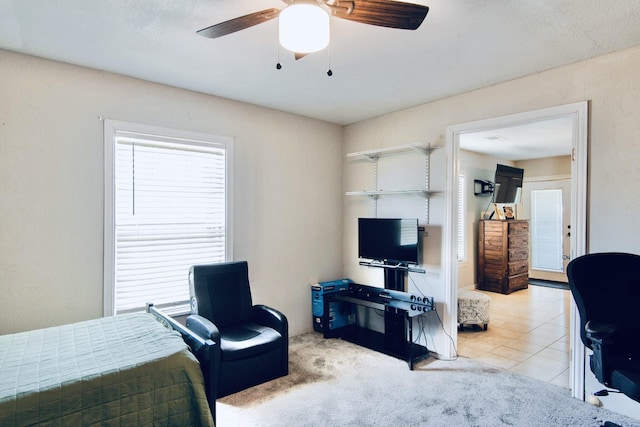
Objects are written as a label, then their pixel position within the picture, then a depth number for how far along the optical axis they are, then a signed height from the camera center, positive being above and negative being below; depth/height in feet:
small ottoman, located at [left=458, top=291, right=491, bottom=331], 14.32 -3.89
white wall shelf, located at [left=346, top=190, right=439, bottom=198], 12.02 +0.73
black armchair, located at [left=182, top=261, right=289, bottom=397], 9.11 -3.32
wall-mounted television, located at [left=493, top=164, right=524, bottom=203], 20.12 +1.73
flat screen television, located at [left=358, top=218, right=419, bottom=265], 11.92 -0.95
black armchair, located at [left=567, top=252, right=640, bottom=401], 6.65 -1.87
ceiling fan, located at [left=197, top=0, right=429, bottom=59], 4.83 +2.84
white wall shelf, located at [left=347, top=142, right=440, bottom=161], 11.91 +2.27
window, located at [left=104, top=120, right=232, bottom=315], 9.75 +0.02
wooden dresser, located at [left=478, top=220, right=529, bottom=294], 20.98 -2.56
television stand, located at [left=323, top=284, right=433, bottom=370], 11.36 -3.82
